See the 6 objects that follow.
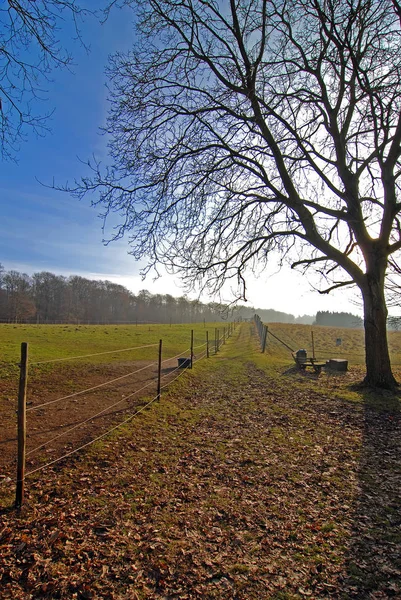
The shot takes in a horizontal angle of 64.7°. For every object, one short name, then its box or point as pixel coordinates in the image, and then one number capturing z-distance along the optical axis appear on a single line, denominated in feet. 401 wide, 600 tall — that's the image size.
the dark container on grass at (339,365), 48.06
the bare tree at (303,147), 31.09
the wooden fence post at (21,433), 12.91
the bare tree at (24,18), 14.47
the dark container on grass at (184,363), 49.34
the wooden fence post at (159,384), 29.89
